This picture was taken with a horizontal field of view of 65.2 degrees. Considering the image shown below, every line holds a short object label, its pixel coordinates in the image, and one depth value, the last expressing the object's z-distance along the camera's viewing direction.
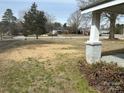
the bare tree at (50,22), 26.62
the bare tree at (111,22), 11.63
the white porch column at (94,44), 3.56
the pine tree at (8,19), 28.92
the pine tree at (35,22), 12.96
